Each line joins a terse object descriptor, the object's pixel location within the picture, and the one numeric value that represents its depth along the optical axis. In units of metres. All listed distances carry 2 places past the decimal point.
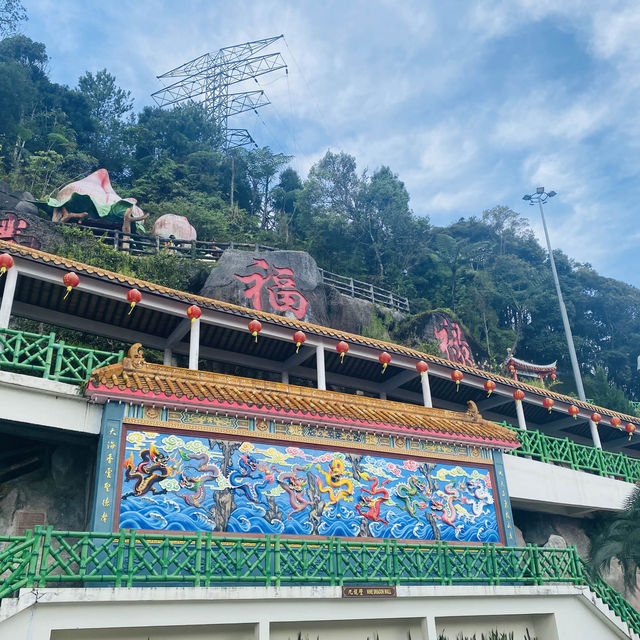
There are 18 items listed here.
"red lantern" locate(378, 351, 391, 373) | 14.27
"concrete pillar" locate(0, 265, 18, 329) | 10.12
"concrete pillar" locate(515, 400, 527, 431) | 16.19
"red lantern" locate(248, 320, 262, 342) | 12.68
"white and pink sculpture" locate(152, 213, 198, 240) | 25.16
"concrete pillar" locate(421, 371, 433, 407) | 14.56
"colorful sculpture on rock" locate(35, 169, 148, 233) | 22.47
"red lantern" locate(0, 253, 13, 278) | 10.29
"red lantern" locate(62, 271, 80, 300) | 10.77
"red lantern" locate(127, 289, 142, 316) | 11.52
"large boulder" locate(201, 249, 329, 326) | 16.98
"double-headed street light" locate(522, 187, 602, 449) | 17.76
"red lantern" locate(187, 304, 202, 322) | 11.95
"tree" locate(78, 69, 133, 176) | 34.09
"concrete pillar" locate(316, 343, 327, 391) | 13.16
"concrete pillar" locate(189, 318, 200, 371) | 11.66
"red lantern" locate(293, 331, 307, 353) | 13.21
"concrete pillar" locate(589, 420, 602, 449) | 17.39
